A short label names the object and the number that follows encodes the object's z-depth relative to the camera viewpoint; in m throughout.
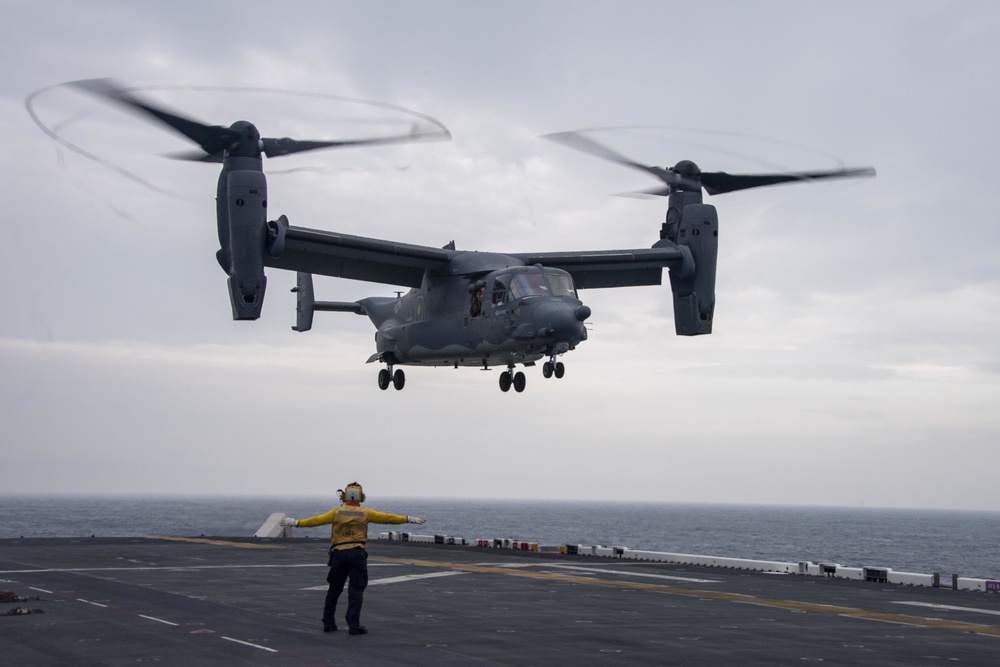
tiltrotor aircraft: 27.11
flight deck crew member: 13.55
